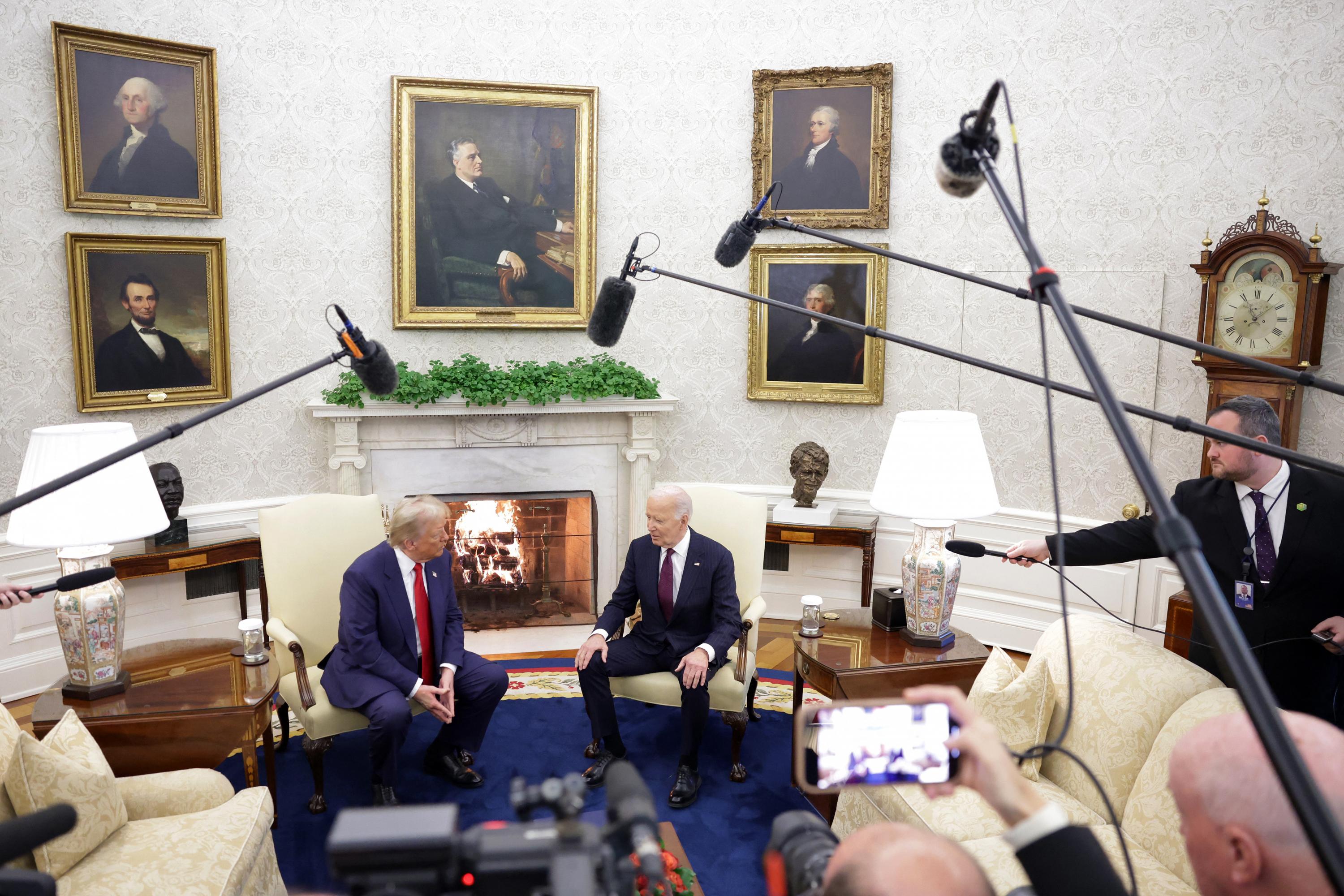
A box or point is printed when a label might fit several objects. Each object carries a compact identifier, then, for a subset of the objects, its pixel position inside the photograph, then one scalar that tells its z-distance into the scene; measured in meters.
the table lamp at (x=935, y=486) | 3.86
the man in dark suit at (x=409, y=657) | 3.89
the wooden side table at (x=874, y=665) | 3.90
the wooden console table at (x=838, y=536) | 5.92
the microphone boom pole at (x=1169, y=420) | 1.41
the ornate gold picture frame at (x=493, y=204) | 6.09
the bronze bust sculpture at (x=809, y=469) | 6.18
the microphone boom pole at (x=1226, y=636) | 0.81
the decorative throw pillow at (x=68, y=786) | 2.54
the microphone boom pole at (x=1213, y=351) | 1.52
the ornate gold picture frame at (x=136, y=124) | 5.22
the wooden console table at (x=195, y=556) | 5.18
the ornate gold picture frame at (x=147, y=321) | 5.37
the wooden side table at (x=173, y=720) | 3.40
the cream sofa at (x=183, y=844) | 2.61
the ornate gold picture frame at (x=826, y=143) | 6.09
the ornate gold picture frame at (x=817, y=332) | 6.24
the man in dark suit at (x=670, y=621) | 4.27
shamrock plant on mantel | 5.87
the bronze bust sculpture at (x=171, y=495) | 5.31
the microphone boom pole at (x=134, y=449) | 1.82
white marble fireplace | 6.04
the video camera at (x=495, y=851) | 1.05
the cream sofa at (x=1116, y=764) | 2.82
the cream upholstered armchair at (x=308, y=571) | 4.16
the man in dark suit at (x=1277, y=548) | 3.36
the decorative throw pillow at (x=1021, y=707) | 3.35
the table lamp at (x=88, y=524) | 3.42
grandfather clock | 4.64
